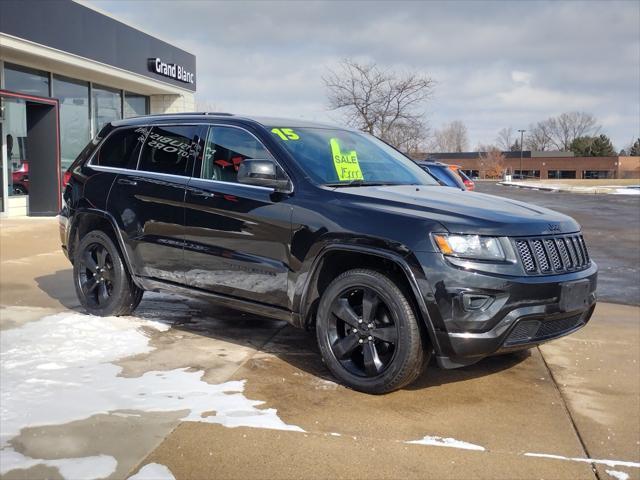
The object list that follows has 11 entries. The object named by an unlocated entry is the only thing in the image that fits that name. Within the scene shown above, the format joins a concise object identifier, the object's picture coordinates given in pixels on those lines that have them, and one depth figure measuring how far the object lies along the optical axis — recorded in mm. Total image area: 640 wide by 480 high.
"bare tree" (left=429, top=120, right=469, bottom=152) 135250
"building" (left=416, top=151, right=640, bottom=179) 95688
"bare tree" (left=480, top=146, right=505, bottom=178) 100188
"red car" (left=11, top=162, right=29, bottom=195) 16100
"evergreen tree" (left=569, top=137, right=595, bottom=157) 104562
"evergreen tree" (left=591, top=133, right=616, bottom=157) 102625
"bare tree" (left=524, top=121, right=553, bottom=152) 130125
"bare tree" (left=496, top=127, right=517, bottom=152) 135488
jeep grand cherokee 3900
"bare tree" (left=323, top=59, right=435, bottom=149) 21875
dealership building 14609
